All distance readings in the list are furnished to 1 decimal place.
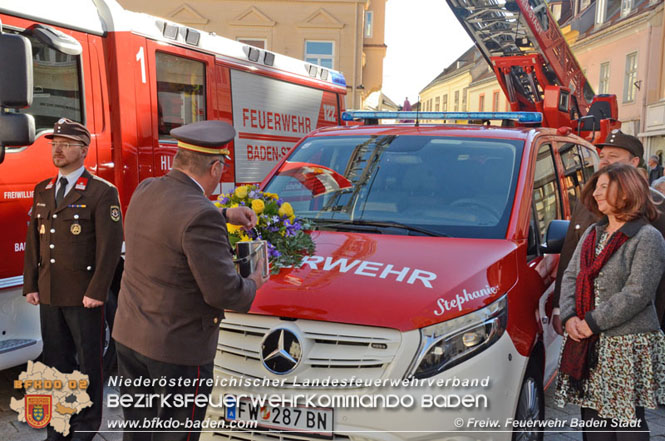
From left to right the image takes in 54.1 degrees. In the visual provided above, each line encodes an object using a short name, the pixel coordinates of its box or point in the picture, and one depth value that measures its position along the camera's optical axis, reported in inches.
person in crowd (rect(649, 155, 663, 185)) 574.3
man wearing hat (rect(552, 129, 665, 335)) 134.9
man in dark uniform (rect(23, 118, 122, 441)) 144.9
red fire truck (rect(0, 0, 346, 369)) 173.2
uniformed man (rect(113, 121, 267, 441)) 95.3
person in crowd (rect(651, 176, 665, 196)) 232.6
